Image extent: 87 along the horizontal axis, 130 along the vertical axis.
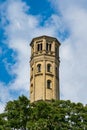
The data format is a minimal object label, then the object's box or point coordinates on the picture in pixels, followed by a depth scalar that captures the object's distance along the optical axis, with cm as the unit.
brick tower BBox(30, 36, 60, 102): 8538
